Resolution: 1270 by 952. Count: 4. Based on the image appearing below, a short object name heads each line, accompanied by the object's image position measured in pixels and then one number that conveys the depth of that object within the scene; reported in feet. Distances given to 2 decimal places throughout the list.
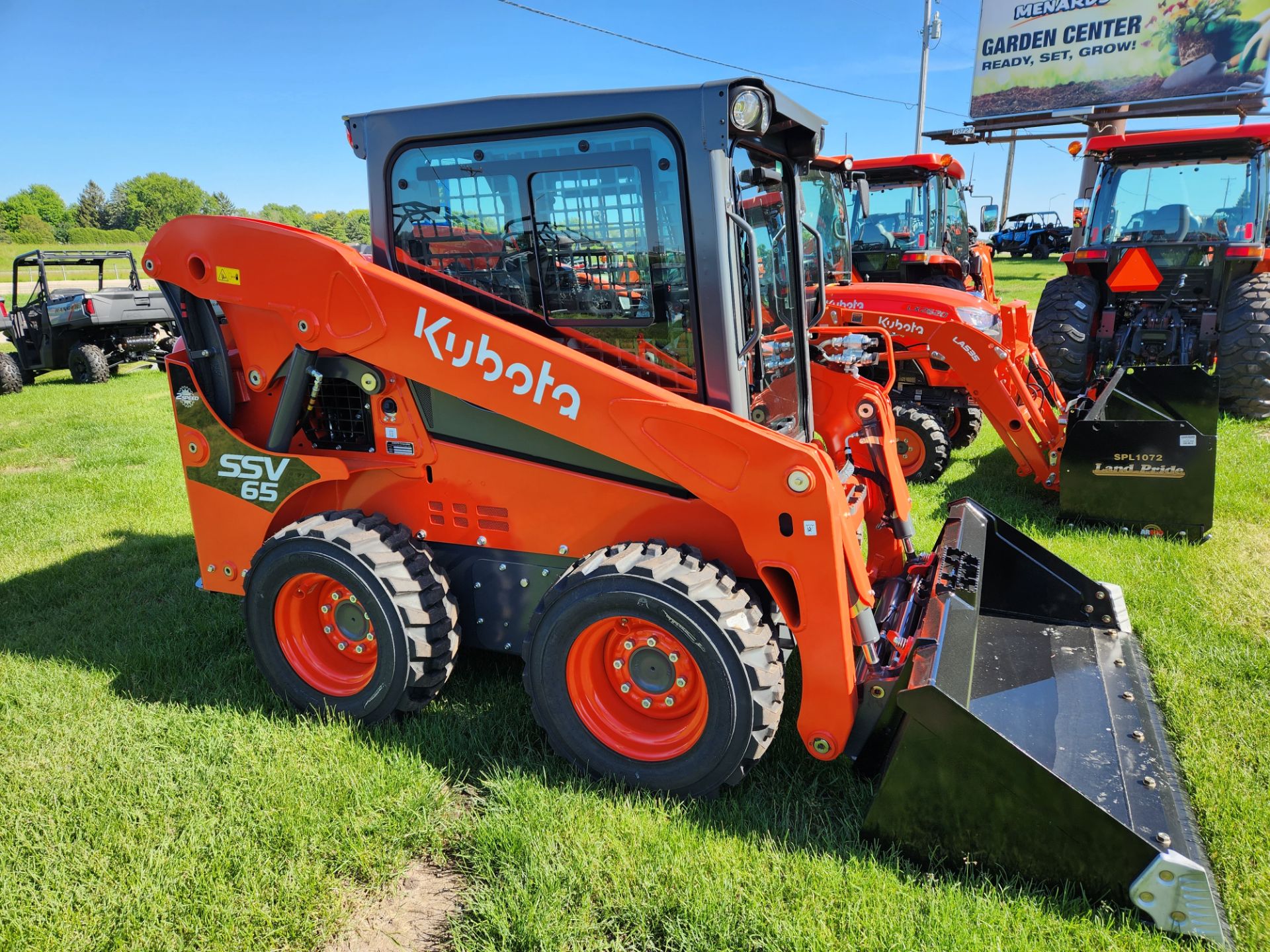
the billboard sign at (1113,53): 76.13
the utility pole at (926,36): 82.84
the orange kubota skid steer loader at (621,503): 8.84
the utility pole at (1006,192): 133.90
